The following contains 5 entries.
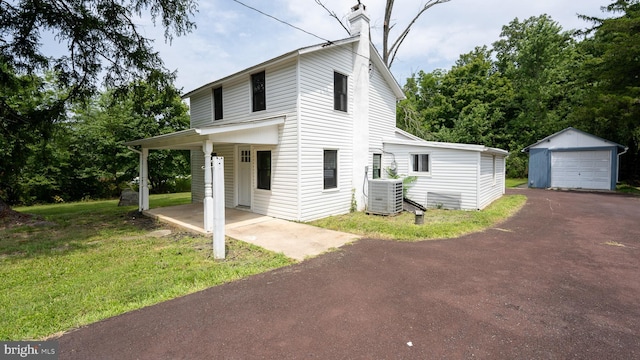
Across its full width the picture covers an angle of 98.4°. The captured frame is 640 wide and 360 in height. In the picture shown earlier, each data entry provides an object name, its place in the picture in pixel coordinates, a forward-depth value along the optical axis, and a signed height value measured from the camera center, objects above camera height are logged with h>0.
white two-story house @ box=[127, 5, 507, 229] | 8.13 +0.82
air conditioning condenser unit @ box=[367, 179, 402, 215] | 9.13 -0.97
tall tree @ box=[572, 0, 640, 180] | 14.72 +4.92
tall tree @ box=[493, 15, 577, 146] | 22.74 +7.43
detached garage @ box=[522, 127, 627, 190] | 15.91 +0.37
